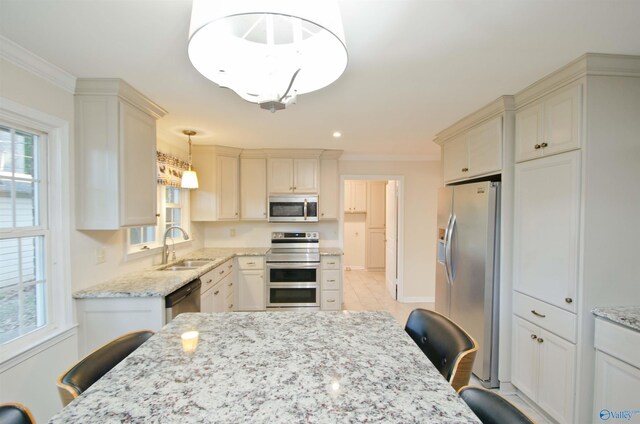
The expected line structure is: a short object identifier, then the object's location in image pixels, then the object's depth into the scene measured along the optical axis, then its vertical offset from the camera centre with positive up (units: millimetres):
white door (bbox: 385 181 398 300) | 4406 -555
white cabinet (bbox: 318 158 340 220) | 4035 +262
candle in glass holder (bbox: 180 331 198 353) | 1116 -589
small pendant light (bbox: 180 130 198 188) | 2949 +295
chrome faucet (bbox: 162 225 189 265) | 2810 -472
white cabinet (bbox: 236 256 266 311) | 3660 -1063
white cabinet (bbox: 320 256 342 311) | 3738 -1068
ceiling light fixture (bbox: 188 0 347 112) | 879 +505
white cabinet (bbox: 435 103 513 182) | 2152 +579
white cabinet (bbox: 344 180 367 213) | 6391 +228
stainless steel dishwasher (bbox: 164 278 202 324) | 1983 -753
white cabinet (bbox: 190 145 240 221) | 3666 +312
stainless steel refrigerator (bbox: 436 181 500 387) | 2160 -500
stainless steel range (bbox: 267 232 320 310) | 3693 -1052
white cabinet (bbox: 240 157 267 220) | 3934 +265
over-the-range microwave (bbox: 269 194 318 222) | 3928 -12
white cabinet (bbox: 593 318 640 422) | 1384 -885
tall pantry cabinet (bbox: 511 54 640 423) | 1570 -15
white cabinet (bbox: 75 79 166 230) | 1862 +370
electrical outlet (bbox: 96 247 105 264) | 2053 -384
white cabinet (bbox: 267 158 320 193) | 3916 +456
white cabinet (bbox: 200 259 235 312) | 2672 -923
